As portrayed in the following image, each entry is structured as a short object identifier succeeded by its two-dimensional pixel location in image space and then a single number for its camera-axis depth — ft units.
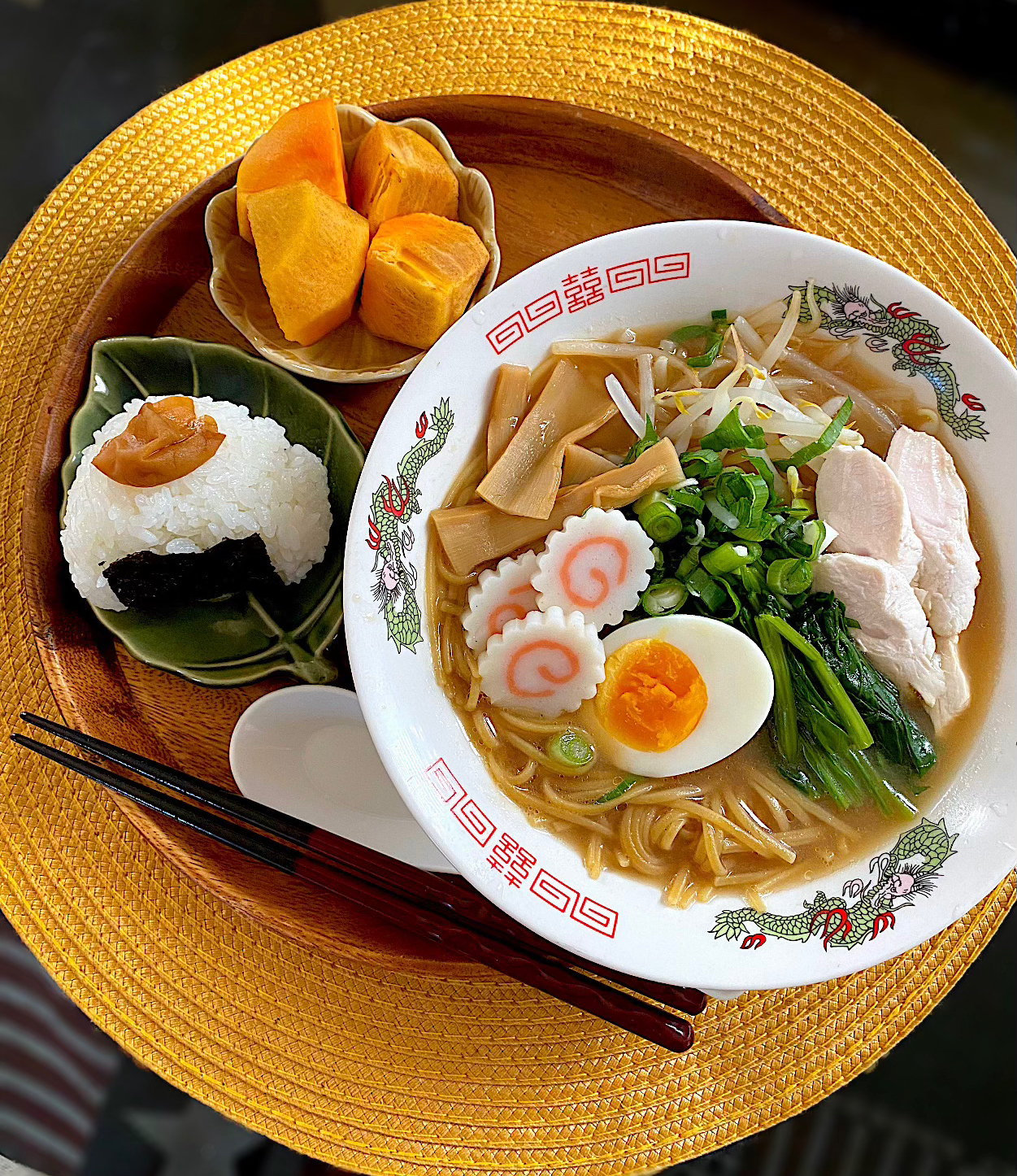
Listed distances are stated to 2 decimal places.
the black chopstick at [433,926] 1.09
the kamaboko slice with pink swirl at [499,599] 1.10
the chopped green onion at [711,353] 1.14
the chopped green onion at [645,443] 1.12
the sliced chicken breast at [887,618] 1.11
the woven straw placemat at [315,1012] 1.17
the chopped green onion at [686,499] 1.10
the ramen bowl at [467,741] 1.01
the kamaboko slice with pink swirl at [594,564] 1.07
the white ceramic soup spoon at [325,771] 1.18
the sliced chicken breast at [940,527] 1.14
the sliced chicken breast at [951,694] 1.14
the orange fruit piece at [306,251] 1.15
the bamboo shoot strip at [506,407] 1.11
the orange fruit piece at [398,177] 1.20
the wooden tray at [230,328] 1.18
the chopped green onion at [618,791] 1.12
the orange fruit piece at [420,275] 1.17
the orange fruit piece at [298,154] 1.19
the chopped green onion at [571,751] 1.12
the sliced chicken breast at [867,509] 1.12
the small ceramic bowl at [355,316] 1.23
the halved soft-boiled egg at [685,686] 1.09
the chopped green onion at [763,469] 1.12
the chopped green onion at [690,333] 1.16
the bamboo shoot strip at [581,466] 1.13
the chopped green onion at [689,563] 1.11
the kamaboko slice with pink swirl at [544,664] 1.06
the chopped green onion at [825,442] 1.13
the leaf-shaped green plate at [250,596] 1.18
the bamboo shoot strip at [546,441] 1.11
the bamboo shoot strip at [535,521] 1.10
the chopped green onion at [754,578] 1.10
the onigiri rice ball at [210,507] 1.14
